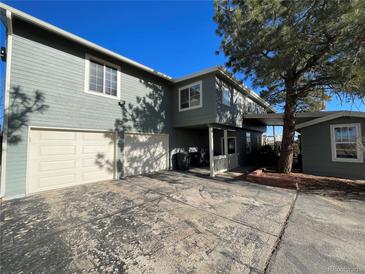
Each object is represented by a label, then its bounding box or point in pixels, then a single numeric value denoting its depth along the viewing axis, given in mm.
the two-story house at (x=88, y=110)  5258
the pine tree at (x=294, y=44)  4965
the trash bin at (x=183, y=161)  10172
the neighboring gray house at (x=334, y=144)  7516
